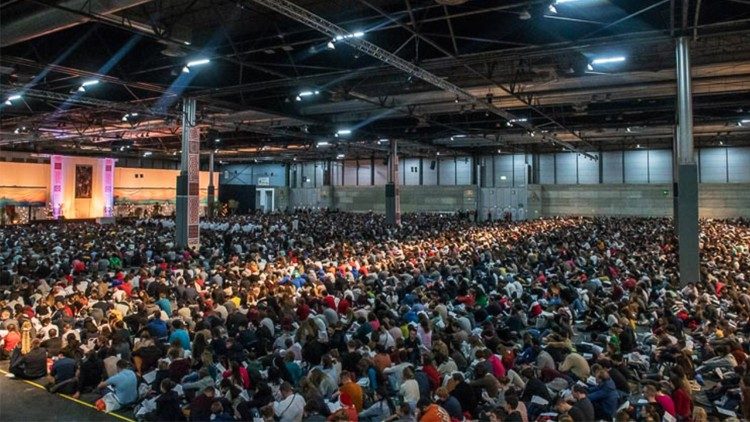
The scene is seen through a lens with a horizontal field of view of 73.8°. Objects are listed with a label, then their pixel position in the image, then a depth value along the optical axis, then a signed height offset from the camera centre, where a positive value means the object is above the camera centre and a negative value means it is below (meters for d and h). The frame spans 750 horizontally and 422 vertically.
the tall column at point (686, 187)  14.09 +1.04
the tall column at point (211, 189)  42.58 +3.16
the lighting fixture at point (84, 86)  21.07 +6.01
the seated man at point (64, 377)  8.28 -2.54
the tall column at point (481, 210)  48.69 +1.30
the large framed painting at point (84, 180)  39.38 +3.65
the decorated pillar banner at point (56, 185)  37.69 +3.12
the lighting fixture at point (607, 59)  15.32 +5.08
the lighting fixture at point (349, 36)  12.67 +4.84
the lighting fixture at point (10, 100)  22.62 +6.02
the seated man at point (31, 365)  8.88 -2.49
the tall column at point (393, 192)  36.22 +2.33
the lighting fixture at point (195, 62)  15.98 +5.31
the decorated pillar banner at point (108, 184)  40.88 +3.42
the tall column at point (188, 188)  22.36 +1.69
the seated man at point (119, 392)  7.71 -2.60
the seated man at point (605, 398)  6.86 -2.43
